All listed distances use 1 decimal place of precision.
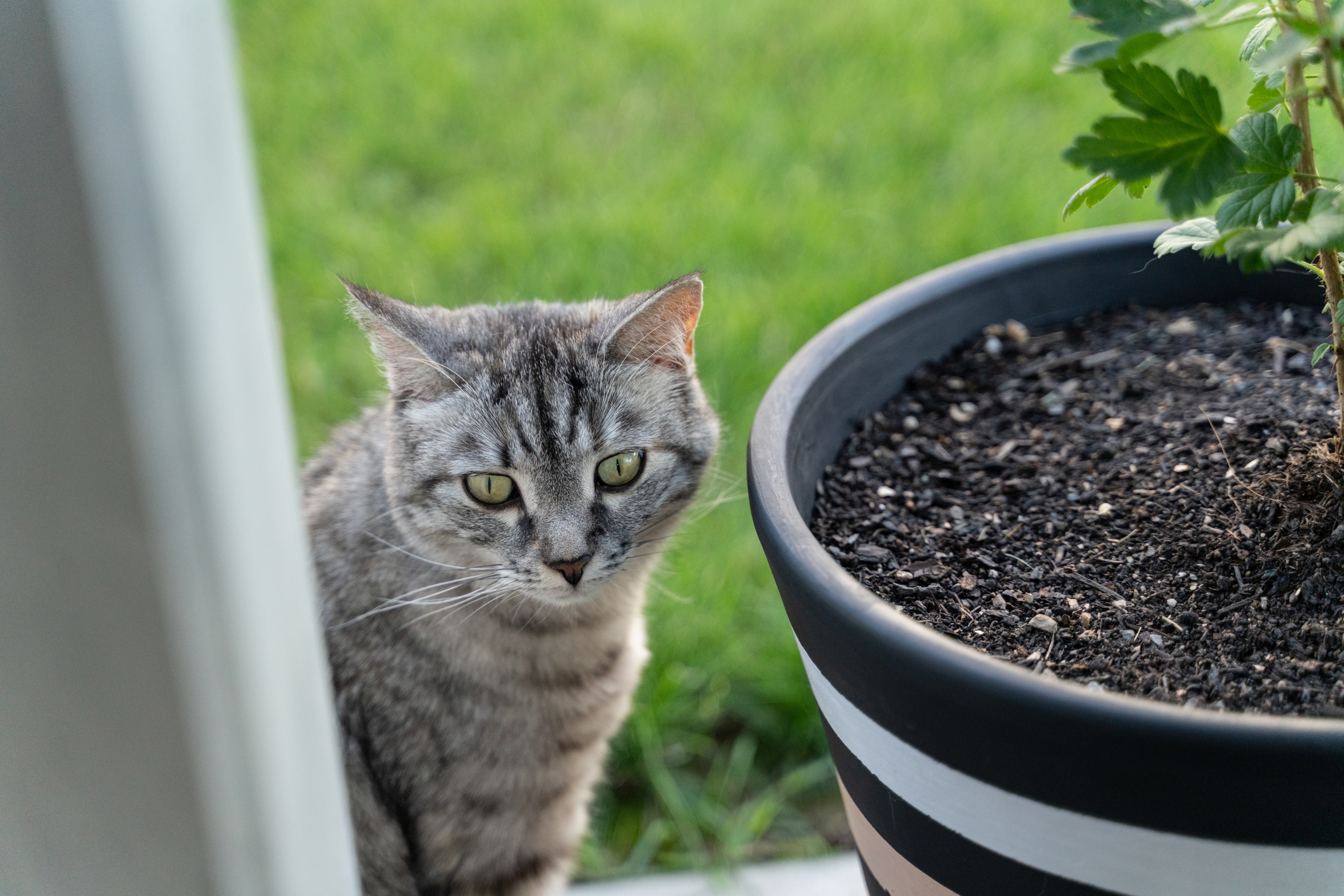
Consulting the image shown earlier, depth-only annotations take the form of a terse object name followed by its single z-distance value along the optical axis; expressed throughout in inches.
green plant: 29.8
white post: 23.8
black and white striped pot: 29.0
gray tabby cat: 35.5
